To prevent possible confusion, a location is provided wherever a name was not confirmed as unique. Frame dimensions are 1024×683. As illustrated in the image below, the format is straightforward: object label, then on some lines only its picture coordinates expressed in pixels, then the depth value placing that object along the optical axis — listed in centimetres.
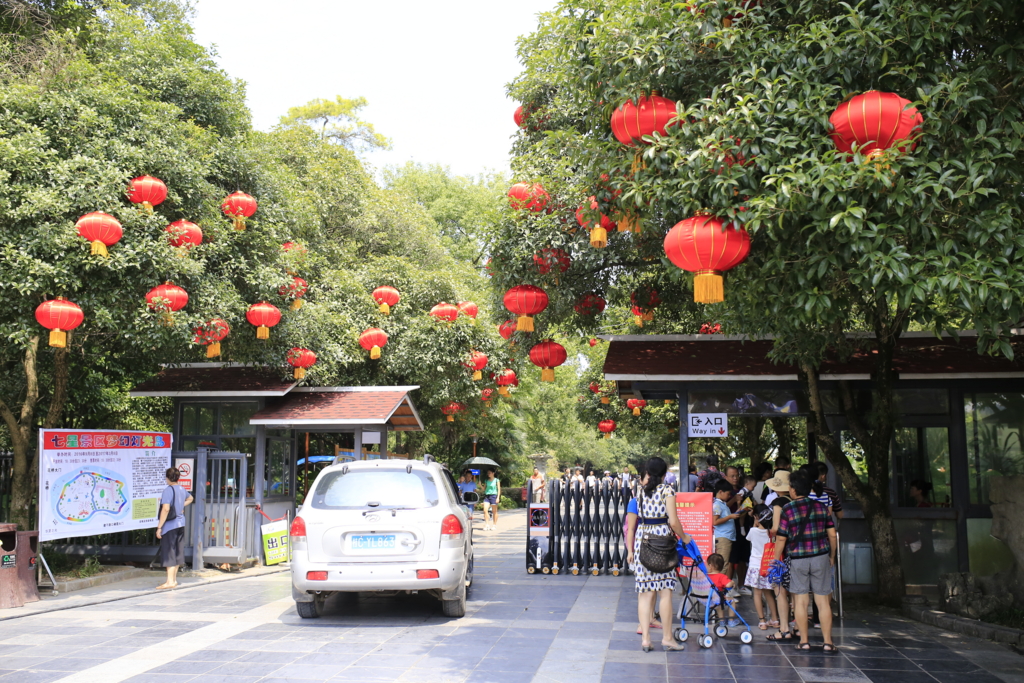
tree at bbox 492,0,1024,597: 571
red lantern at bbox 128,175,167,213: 1112
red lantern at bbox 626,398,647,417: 1773
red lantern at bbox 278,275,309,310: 1404
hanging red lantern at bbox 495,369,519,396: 1982
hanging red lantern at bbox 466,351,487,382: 2028
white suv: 813
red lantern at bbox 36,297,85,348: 1008
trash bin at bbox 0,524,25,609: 929
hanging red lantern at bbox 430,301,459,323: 1784
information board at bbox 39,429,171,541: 1014
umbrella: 2794
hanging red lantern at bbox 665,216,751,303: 608
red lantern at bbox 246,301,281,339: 1290
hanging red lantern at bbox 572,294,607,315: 1185
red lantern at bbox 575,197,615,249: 812
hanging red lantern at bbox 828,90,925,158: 567
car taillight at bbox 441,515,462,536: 829
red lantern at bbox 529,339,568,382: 1159
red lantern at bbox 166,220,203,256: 1154
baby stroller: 761
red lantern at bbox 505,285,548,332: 1029
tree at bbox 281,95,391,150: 3653
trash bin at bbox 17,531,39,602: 960
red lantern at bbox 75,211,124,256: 1012
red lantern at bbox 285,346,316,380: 1451
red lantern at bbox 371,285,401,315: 1762
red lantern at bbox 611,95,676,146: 681
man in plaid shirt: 734
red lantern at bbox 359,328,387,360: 1730
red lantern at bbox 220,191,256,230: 1276
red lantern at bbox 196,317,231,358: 1204
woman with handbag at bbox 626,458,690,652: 719
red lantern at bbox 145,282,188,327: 1086
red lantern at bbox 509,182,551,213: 1045
